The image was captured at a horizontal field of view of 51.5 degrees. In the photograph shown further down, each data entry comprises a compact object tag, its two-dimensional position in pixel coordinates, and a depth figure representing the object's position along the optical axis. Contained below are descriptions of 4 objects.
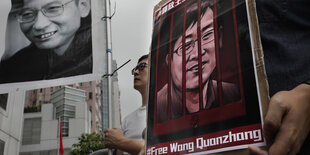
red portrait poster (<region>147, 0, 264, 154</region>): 1.04
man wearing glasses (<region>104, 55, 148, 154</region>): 2.33
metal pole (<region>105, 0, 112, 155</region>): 2.63
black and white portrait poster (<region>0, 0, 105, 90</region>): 2.95
